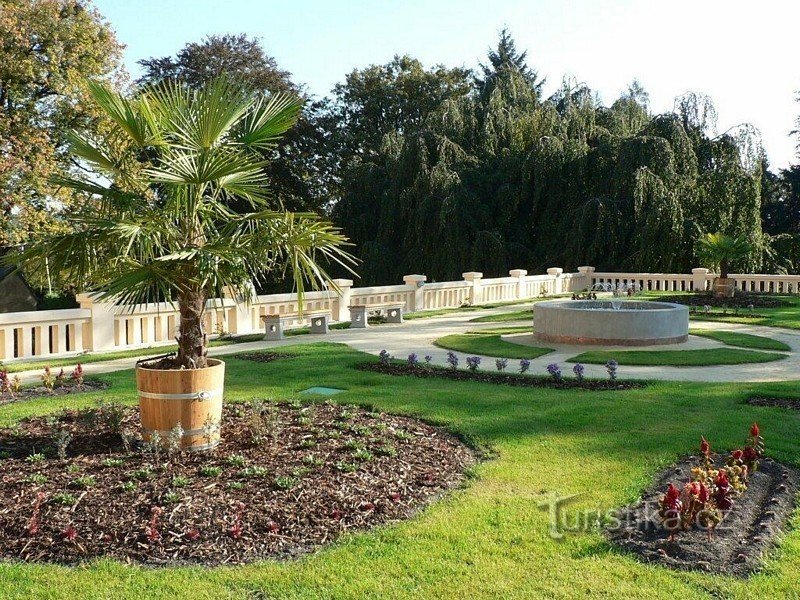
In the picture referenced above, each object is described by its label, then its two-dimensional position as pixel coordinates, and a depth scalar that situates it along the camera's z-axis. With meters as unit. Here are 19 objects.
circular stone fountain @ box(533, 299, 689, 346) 12.80
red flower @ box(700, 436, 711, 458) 4.79
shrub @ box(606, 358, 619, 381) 9.09
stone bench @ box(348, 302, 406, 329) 16.27
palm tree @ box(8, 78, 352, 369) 5.36
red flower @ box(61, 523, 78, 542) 4.00
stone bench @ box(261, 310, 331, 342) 14.23
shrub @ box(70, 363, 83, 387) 8.57
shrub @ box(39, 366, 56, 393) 8.43
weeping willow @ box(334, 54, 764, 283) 26.05
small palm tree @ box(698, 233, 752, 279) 20.23
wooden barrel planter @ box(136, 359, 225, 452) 5.51
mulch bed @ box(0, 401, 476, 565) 4.04
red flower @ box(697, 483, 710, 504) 4.08
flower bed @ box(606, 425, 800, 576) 3.84
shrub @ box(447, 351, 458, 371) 9.96
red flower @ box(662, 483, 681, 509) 4.06
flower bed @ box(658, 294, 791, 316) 20.31
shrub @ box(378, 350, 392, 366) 10.38
